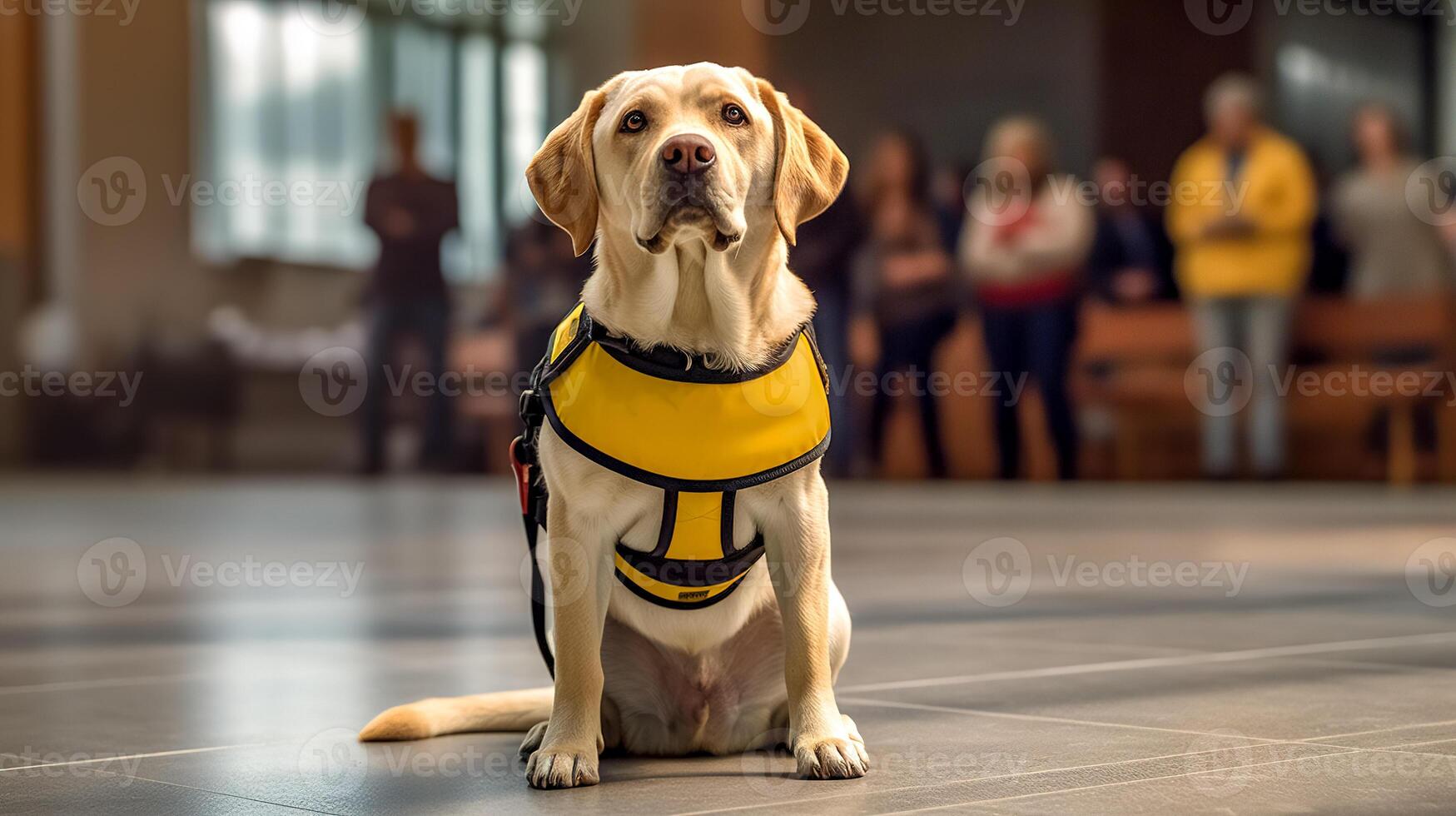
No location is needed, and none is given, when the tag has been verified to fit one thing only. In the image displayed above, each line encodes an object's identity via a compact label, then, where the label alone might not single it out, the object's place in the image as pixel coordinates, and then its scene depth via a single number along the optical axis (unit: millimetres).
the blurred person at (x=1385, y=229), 13344
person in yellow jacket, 12312
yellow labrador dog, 2596
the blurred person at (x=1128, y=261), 14382
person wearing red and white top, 13023
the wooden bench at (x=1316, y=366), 13539
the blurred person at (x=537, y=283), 15820
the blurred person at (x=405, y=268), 15258
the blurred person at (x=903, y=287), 13156
